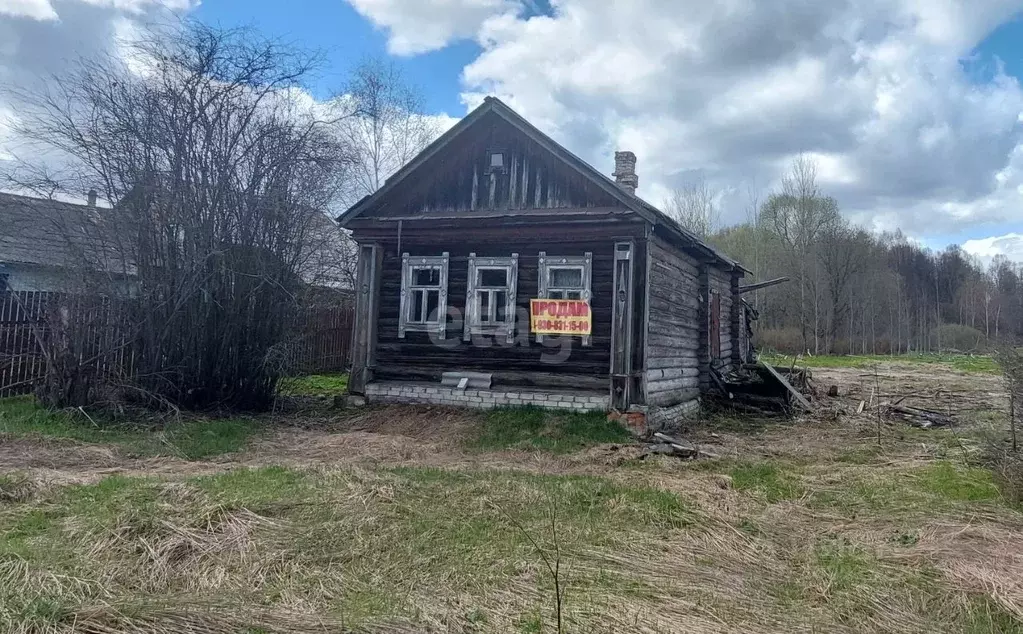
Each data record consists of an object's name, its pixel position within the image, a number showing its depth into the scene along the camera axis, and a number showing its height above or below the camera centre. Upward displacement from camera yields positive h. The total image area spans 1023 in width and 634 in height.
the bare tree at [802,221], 42.11 +9.35
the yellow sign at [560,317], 11.38 +0.52
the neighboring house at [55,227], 10.42 +1.62
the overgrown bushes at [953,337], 39.62 +1.72
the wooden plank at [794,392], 13.90 -0.79
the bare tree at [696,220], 42.16 +8.68
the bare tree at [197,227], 10.69 +1.79
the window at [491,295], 11.81 +0.89
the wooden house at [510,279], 11.13 +1.22
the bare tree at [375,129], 29.05 +9.66
